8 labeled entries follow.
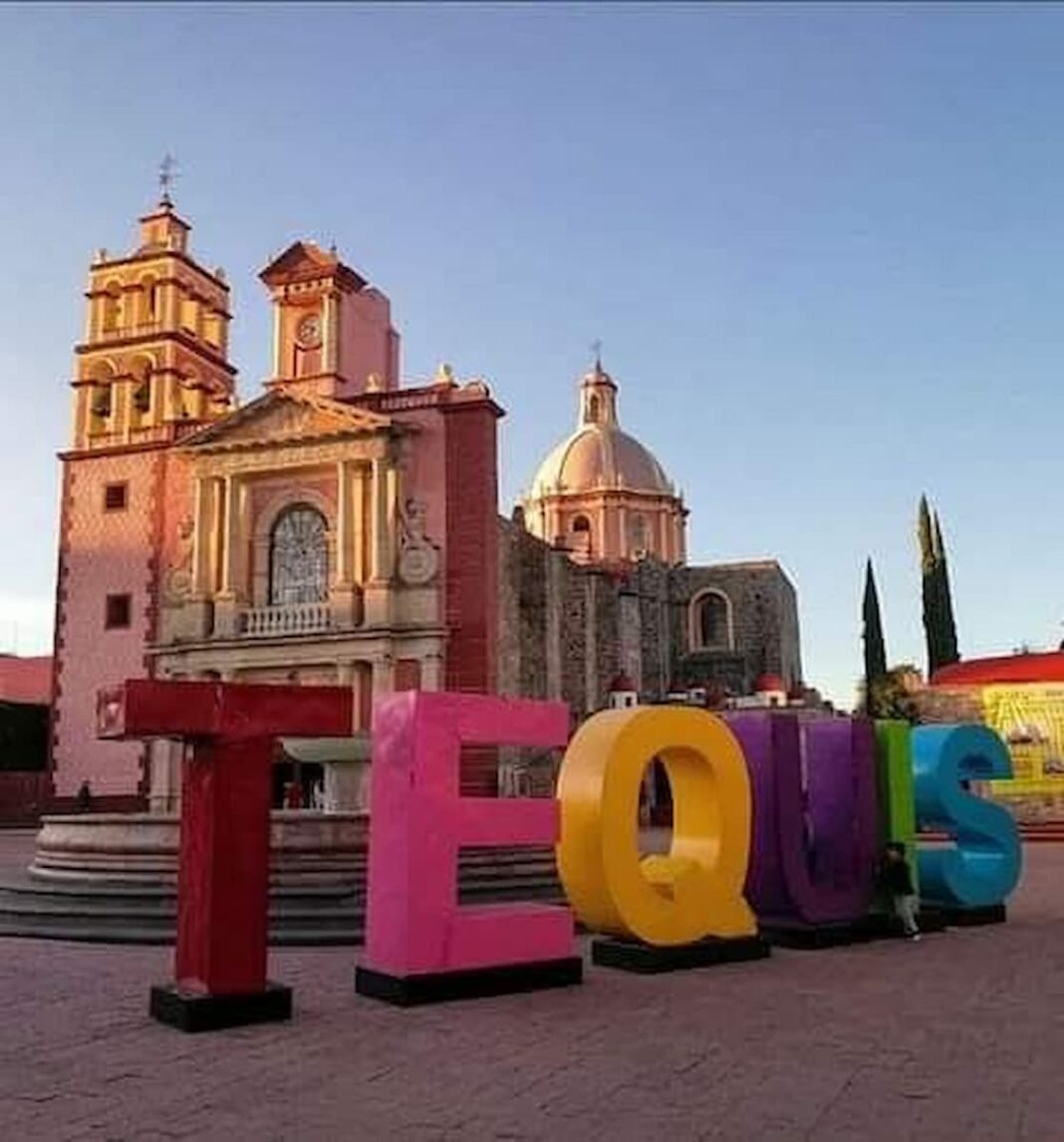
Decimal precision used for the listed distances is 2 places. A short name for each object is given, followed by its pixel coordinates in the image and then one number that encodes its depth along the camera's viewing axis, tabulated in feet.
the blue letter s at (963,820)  39.78
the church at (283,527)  90.27
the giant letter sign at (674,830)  29.14
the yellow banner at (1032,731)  83.82
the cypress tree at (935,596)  126.93
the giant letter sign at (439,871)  25.67
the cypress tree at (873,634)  136.02
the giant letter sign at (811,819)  34.27
